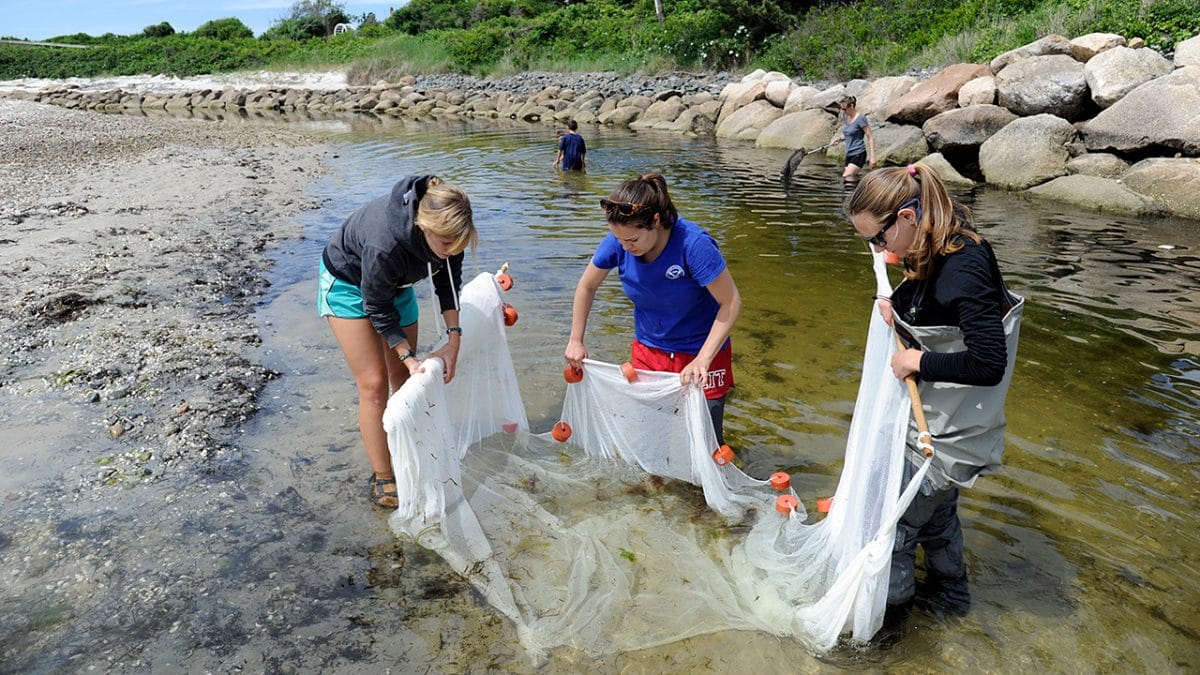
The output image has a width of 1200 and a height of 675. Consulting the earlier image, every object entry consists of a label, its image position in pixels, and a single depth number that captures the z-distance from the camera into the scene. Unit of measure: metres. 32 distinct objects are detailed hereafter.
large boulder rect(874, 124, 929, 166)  14.14
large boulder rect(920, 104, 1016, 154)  13.19
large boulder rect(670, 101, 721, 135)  20.94
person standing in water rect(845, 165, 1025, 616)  2.30
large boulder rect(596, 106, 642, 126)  23.24
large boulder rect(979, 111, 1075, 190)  11.70
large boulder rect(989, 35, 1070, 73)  14.07
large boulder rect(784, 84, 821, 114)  18.78
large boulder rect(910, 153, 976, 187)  12.58
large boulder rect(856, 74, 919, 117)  16.70
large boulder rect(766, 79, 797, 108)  19.66
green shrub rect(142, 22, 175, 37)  57.75
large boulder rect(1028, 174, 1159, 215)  10.02
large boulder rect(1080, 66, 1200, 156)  10.46
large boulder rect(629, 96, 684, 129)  22.14
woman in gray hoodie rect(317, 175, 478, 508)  3.01
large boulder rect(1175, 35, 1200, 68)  12.09
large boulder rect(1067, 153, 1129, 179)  11.13
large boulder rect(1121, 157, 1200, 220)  9.76
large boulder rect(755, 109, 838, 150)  16.70
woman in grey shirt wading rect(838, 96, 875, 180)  12.54
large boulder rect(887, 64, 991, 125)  14.59
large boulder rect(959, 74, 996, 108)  13.88
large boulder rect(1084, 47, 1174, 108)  12.09
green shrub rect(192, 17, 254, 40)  55.62
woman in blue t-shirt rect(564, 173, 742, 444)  3.12
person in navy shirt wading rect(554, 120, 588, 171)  13.98
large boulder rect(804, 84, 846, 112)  17.95
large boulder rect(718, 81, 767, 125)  20.48
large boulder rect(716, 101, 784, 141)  19.03
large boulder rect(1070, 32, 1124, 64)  13.60
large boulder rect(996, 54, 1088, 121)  12.68
